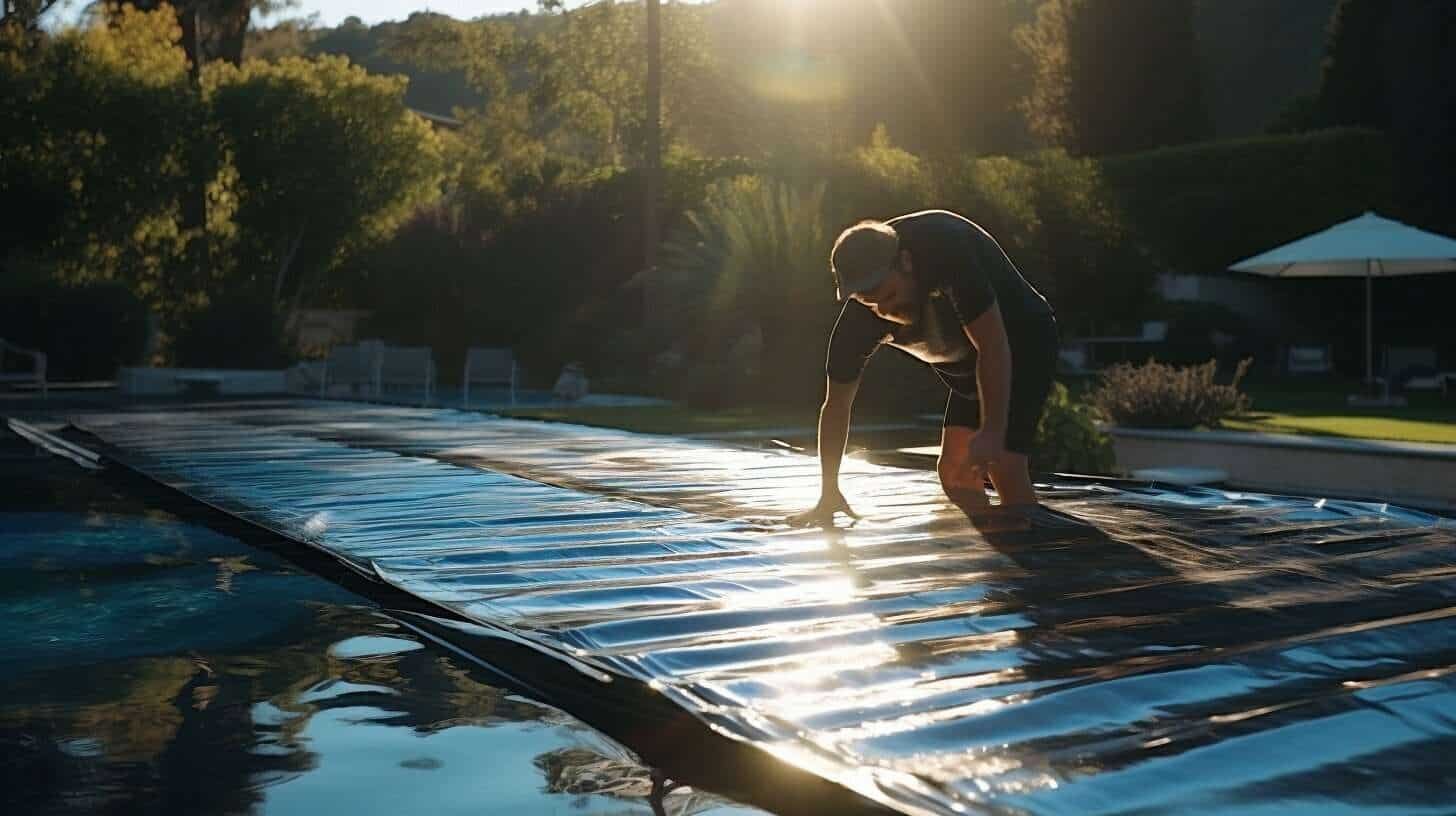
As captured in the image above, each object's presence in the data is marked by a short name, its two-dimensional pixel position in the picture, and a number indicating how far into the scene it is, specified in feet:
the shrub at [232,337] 74.38
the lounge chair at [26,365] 61.12
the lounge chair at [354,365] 62.39
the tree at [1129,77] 123.95
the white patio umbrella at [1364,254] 55.36
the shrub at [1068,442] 31.50
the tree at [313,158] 82.84
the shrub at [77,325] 73.77
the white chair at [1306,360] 76.02
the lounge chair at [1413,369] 66.44
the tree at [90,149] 77.77
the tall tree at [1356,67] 88.38
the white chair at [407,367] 61.52
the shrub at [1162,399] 38.65
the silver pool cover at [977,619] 9.20
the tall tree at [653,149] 77.00
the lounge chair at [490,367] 60.95
